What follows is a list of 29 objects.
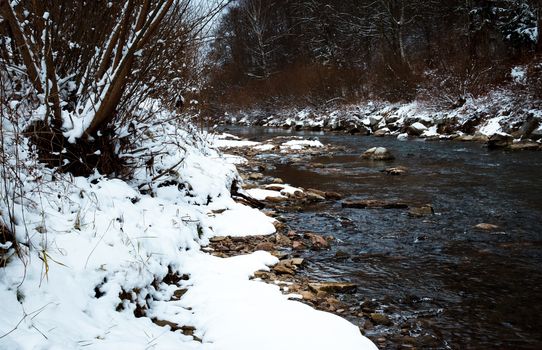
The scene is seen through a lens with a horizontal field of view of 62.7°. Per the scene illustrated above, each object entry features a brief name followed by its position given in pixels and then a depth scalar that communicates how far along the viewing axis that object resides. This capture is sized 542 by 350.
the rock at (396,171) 9.34
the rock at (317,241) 4.86
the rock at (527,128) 12.22
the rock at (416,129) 15.86
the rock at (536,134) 11.88
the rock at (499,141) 11.95
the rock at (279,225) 5.50
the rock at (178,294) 3.13
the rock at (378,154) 11.32
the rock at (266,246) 4.61
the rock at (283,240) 4.87
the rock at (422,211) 6.21
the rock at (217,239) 4.74
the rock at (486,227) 5.43
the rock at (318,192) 7.53
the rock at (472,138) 13.41
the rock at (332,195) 7.43
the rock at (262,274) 3.81
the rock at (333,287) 3.65
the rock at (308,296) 3.42
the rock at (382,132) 17.27
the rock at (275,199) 7.13
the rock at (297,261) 4.22
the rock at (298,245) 4.78
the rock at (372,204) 6.67
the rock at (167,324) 2.71
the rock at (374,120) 18.53
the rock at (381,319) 3.18
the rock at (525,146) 11.13
